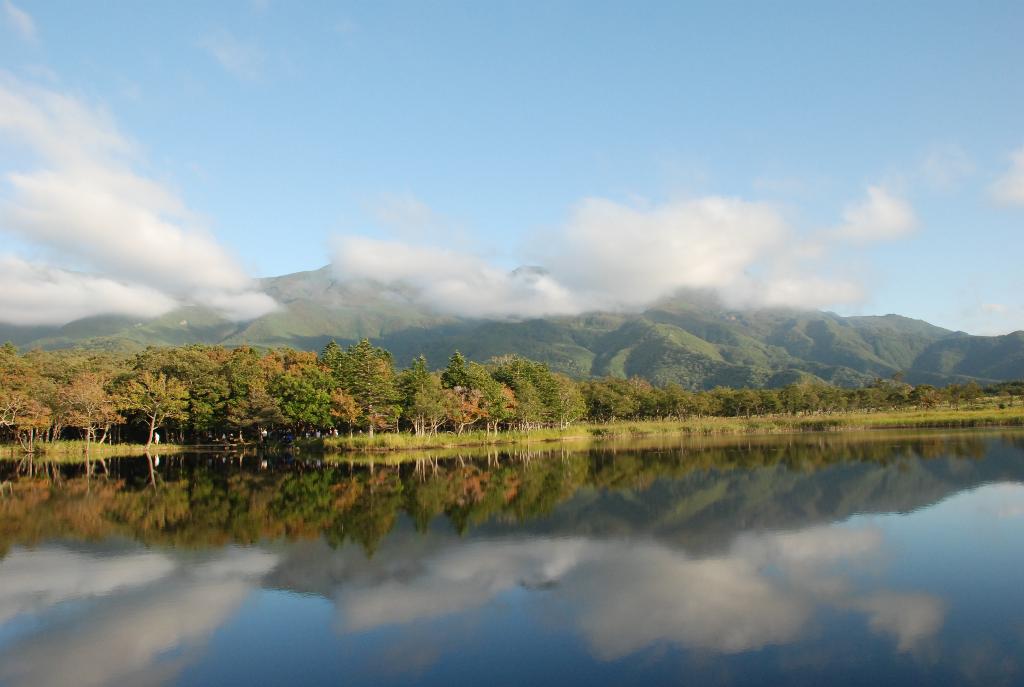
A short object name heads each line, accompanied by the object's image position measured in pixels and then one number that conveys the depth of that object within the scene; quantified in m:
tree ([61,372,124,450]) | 56.53
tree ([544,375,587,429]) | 84.62
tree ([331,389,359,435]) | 64.56
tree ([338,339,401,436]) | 65.94
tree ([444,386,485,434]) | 69.19
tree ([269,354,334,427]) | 64.88
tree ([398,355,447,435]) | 64.88
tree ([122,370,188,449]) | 61.18
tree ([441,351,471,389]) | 75.44
